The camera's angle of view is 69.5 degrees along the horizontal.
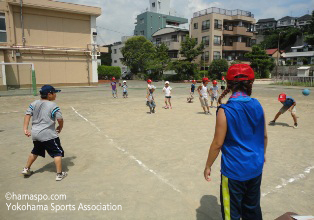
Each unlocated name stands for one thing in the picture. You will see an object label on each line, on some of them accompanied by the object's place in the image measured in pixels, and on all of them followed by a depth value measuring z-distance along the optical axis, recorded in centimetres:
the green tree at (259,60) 4194
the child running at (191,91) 1578
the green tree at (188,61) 4278
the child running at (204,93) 1113
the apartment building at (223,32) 4706
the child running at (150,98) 1138
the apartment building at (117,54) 6676
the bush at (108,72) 4875
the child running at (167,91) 1291
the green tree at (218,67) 4316
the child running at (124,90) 1776
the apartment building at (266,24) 8944
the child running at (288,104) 800
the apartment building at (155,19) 6531
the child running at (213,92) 1336
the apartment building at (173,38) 5209
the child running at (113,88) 1820
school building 2452
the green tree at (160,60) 4703
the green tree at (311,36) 4488
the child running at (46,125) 411
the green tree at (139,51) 4991
